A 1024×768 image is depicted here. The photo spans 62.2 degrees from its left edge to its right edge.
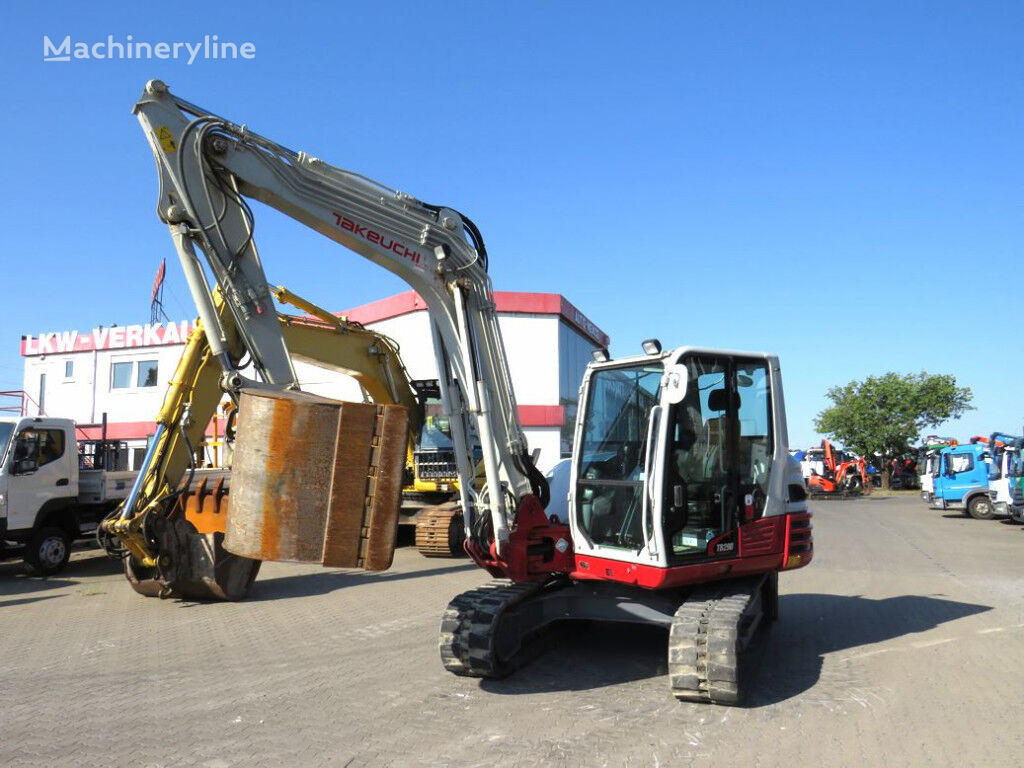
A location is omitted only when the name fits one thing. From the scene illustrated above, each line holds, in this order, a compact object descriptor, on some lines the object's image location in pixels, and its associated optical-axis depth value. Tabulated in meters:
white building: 28.83
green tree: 47.52
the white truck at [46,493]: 12.77
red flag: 35.25
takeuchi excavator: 6.01
